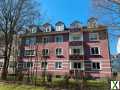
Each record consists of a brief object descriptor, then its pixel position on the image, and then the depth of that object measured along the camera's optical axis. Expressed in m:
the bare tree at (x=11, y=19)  11.25
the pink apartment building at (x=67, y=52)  15.70
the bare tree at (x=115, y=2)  6.56
